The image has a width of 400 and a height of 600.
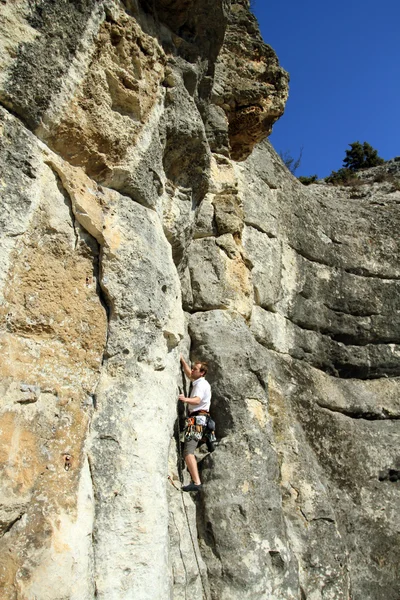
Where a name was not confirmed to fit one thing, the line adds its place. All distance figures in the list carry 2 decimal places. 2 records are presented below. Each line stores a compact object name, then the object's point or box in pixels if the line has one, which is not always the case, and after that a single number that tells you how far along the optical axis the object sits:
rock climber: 4.96
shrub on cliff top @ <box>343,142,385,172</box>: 18.97
